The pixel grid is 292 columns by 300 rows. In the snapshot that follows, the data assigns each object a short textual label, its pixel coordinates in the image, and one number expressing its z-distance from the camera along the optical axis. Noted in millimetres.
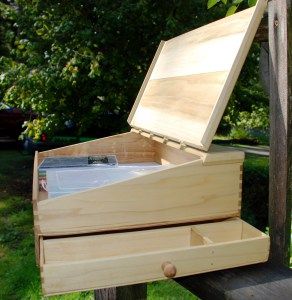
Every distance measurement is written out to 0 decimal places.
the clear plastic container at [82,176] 1492
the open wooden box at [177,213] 1265
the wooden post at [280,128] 1508
